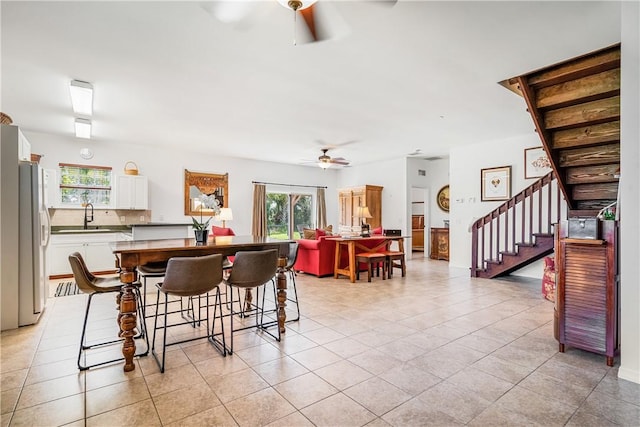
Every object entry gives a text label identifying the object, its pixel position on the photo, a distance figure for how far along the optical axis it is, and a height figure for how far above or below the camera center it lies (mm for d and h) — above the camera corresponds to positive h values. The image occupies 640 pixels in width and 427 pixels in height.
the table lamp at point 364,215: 6289 -98
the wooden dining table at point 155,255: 2400 -352
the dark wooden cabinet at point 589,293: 2446 -652
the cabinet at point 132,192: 6715 +432
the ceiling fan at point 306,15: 2096 +1385
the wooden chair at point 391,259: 5951 -894
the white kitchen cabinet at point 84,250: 5898 -694
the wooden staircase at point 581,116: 3172 +1015
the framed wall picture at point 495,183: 6344 +551
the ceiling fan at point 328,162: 6511 +1030
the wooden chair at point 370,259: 5666 -837
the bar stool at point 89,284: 2400 -568
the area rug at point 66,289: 4840 -1195
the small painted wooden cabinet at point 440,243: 8562 -874
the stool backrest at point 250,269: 2758 -489
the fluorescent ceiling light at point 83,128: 5188 +1416
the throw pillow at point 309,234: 6375 -446
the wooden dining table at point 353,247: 5605 -669
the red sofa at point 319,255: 5965 -822
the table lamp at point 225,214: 6816 -42
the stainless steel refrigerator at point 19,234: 3293 -219
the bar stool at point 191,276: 2400 -480
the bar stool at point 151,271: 2846 -526
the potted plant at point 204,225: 3105 -123
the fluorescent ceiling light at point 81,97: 3711 +1433
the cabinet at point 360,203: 8875 +233
